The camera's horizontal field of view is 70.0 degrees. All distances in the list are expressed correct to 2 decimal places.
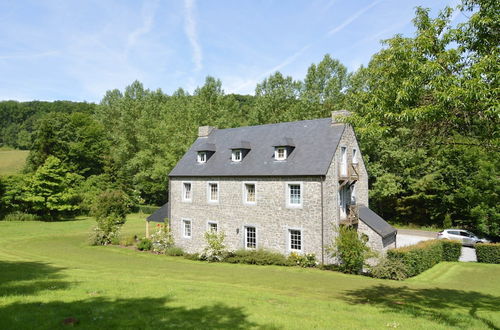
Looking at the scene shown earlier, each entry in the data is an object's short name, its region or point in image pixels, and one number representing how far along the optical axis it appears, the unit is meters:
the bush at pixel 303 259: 22.83
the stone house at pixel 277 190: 23.45
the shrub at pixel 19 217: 46.62
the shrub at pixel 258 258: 23.50
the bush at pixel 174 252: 28.42
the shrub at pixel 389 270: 20.27
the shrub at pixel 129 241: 32.02
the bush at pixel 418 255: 21.25
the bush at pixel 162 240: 29.71
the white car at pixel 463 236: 32.50
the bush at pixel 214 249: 25.61
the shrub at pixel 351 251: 21.12
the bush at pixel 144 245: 30.02
